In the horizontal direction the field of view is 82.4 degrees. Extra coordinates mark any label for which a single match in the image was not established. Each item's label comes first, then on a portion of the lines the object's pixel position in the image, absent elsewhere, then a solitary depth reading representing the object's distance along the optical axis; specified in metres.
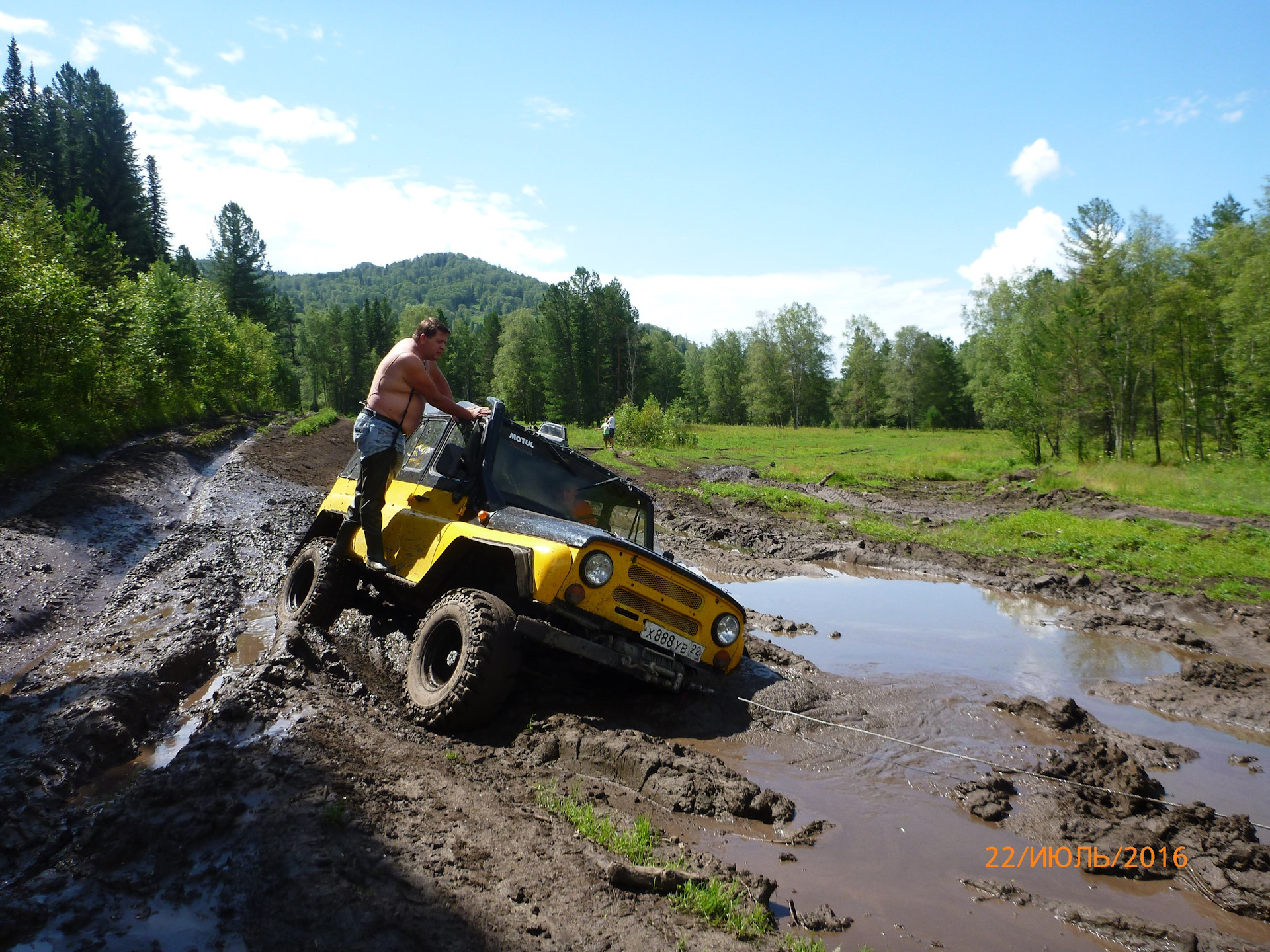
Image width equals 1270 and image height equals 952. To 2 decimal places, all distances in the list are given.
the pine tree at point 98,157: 52.91
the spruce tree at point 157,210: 65.94
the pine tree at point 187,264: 65.62
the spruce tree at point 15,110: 50.06
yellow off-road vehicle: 4.40
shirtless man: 5.48
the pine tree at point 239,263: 67.12
